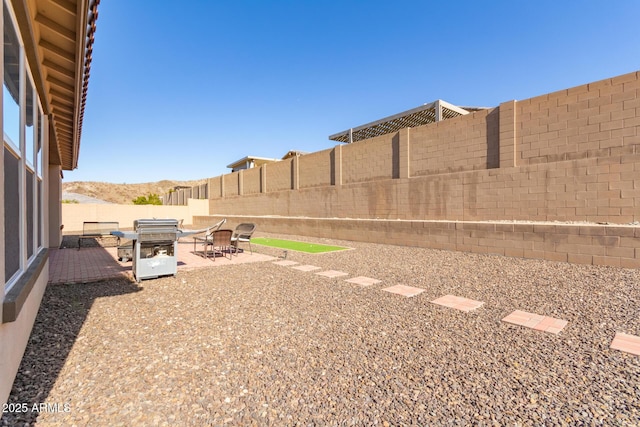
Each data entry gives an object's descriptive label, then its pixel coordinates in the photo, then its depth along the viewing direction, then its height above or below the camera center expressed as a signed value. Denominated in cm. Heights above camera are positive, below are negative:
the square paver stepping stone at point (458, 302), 417 -142
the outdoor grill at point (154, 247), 538 -72
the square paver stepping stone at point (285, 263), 748 -140
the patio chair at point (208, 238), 798 -81
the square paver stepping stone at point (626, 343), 287 -142
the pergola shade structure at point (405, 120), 1401 +491
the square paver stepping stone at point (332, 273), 625 -142
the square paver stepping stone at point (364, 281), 556 -142
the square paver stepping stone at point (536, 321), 342 -142
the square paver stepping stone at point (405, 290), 482 -142
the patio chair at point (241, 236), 887 -79
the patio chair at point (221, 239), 772 -77
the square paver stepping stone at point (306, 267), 688 -141
